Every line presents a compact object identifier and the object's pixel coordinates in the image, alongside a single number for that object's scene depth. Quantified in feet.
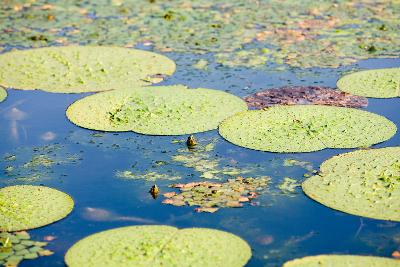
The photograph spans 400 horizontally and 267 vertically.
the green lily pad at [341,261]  18.54
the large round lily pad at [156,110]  27.30
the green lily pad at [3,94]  30.34
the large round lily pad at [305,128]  25.58
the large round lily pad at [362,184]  21.24
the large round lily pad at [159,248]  18.83
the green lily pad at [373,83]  30.30
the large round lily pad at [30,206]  20.96
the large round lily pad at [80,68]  31.41
